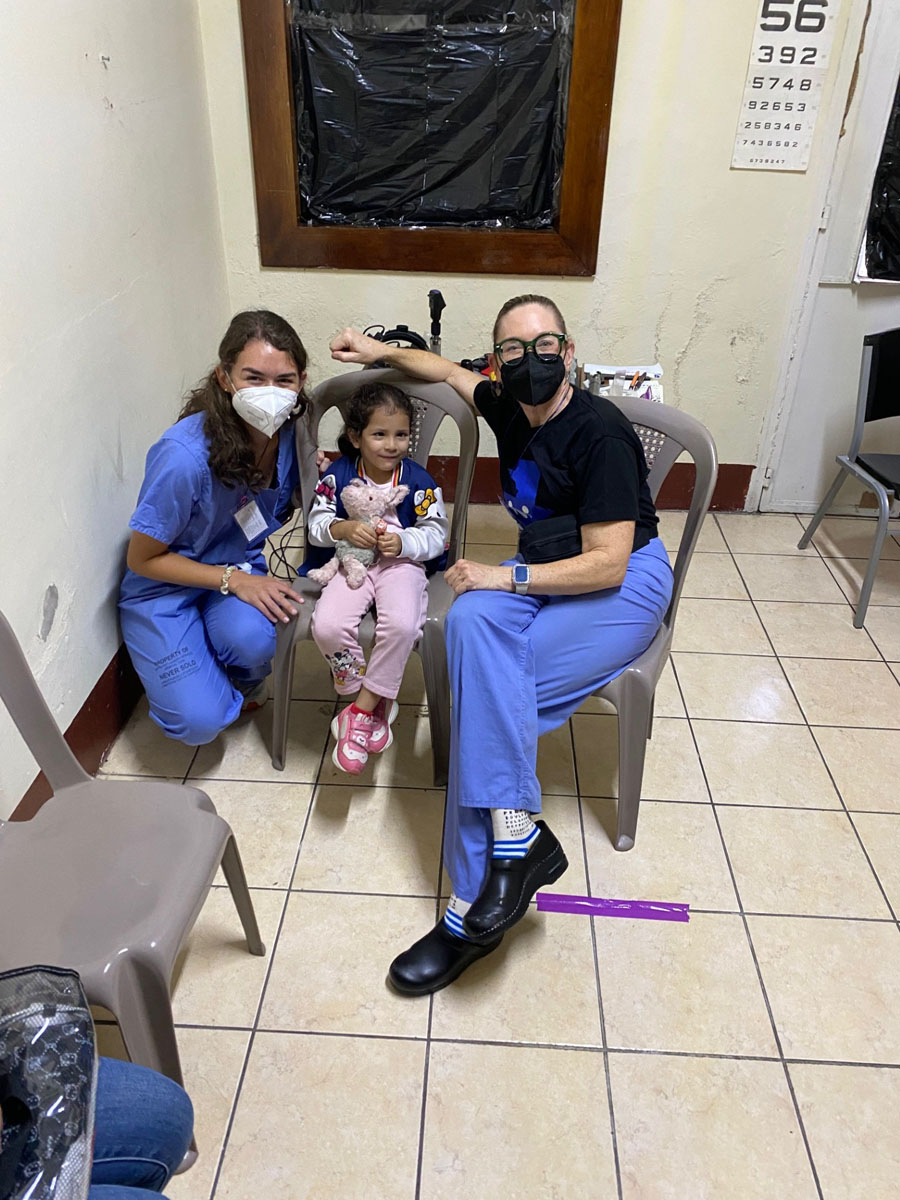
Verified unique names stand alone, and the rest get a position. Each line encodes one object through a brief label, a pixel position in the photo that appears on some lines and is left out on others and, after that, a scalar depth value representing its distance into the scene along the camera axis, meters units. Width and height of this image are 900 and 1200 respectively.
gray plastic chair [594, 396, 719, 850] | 1.76
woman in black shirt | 1.58
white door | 2.68
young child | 1.86
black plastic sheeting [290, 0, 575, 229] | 2.61
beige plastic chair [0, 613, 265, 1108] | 1.15
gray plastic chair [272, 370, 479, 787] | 1.95
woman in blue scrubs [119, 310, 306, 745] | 1.82
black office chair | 2.69
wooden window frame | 2.64
